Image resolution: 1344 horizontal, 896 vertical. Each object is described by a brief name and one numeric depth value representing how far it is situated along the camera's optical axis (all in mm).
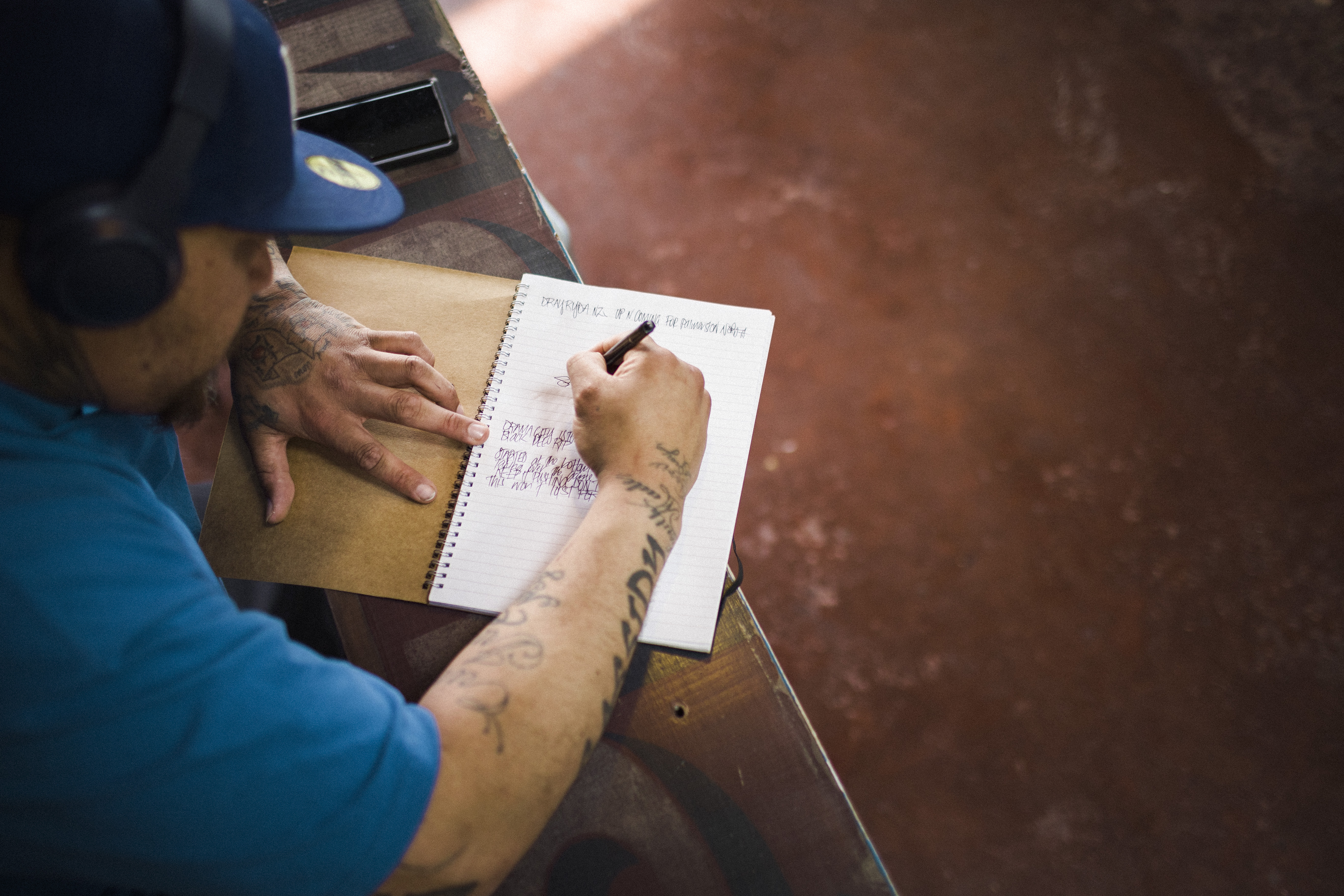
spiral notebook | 755
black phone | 948
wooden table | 697
